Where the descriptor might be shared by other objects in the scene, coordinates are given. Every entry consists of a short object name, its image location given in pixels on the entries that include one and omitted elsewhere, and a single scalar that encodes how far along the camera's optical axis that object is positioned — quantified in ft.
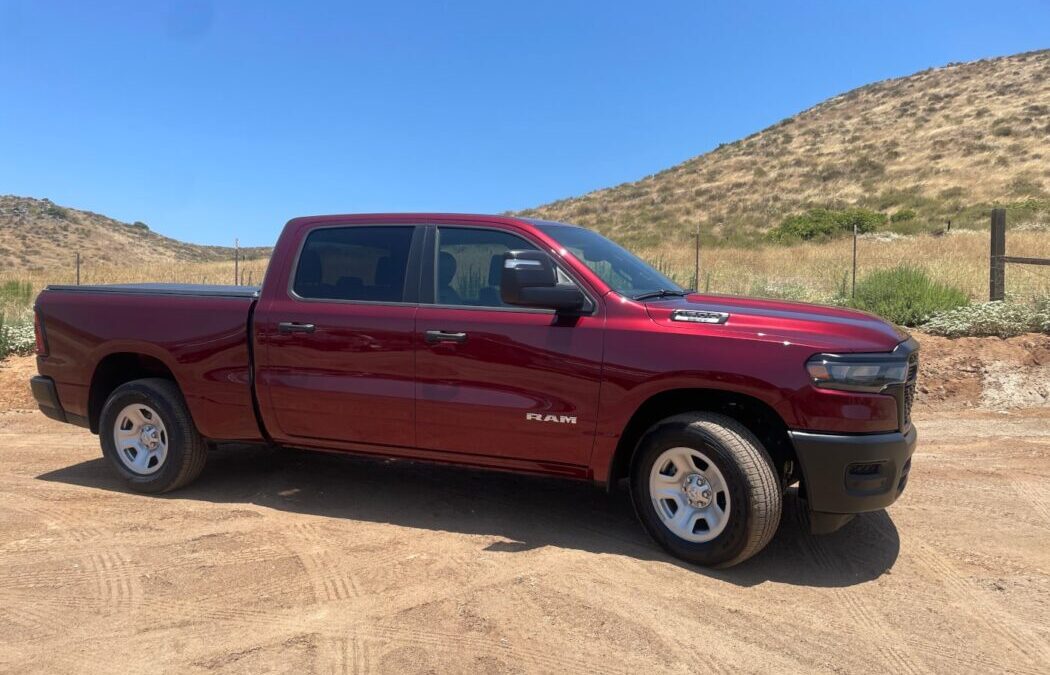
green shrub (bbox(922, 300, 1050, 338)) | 30.99
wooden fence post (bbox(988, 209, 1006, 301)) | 34.71
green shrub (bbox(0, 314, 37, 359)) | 35.01
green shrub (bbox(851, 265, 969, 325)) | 34.45
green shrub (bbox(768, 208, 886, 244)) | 100.37
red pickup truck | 12.73
